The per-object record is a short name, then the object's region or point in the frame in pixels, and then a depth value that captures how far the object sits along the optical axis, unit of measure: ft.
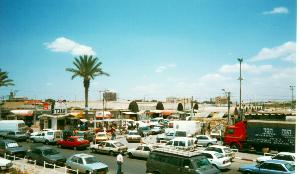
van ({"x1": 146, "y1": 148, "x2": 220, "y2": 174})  57.31
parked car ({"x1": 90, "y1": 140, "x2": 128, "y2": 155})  101.76
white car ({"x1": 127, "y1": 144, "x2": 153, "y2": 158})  92.95
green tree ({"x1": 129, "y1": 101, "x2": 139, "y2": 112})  282.03
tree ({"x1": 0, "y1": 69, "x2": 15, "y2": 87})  185.68
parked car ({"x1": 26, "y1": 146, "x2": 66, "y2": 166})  83.71
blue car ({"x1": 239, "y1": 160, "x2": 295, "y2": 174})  62.39
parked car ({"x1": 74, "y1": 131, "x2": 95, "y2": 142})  132.16
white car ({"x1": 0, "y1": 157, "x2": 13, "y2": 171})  76.23
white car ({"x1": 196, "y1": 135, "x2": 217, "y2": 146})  117.39
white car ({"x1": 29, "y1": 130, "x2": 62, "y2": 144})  129.80
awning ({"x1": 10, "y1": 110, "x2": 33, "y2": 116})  223.71
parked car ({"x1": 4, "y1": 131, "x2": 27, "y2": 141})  141.08
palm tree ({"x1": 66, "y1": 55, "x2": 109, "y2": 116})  173.88
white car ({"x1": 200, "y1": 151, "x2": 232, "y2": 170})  75.82
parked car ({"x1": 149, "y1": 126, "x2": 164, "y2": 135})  172.80
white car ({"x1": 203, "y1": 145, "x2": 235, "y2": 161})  83.92
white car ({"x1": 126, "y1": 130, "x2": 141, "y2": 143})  138.51
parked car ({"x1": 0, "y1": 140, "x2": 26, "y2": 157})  97.70
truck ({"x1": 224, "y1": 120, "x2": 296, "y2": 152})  98.48
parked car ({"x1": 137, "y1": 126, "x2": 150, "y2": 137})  163.72
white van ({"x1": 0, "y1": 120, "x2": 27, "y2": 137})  157.38
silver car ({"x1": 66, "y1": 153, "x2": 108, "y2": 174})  71.48
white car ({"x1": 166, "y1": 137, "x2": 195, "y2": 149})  96.99
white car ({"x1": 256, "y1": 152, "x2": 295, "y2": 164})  76.38
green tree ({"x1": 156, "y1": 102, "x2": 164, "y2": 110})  326.24
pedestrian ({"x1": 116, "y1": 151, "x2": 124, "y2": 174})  70.74
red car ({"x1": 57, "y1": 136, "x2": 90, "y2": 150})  115.14
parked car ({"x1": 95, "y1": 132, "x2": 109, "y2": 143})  130.21
